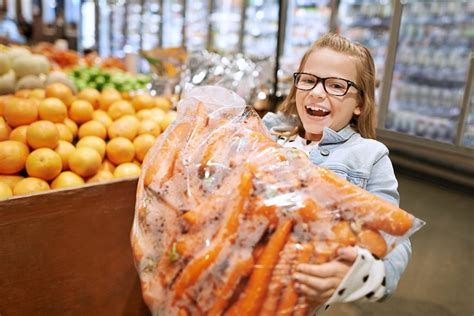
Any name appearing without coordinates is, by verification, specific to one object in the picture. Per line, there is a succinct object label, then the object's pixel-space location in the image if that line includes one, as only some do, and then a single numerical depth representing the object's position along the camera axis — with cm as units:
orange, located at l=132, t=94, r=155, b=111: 219
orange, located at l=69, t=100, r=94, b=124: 190
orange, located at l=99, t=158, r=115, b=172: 178
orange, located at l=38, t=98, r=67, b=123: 175
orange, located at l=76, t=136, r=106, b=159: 175
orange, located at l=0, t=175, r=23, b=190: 153
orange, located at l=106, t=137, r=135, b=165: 178
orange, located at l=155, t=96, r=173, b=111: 223
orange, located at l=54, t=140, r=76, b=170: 166
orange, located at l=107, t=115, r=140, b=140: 187
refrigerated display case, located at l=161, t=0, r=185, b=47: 894
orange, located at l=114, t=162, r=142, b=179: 174
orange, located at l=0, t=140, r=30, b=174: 153
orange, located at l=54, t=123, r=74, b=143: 175
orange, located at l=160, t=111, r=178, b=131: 202
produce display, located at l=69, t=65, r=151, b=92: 264
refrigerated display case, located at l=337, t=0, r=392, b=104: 564
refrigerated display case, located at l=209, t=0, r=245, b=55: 791
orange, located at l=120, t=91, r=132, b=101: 233
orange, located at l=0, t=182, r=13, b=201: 143
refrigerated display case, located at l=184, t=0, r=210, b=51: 847
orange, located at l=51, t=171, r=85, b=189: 157
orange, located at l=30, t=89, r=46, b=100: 198
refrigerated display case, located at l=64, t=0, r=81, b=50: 973
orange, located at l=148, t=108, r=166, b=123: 203
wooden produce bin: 141
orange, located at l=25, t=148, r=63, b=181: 155
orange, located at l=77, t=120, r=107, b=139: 184
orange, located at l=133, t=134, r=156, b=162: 183
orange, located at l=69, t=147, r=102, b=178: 163
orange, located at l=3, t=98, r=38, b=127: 167
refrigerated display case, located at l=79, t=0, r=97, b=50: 1054
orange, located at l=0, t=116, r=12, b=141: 166
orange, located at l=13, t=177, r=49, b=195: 148
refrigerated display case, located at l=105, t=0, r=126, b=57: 980
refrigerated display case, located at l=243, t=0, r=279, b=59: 737
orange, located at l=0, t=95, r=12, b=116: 176
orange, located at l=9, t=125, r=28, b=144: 162
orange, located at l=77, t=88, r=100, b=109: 206
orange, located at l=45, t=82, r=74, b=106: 189
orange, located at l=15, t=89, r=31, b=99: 203
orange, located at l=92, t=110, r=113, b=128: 194
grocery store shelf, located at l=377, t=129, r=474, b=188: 201
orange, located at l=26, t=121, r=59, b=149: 158
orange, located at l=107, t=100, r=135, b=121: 202
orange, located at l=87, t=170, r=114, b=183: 168
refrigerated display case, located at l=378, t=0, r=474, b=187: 456
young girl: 107
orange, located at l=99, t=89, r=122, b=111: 209
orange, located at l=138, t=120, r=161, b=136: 191
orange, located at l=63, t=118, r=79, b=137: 185
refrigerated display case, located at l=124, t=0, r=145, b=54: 960
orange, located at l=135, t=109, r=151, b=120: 206
